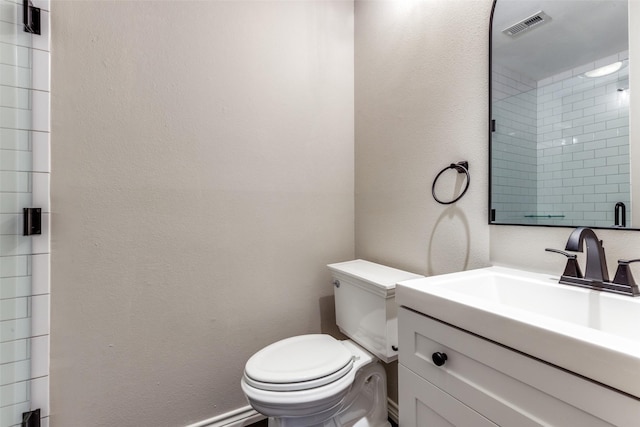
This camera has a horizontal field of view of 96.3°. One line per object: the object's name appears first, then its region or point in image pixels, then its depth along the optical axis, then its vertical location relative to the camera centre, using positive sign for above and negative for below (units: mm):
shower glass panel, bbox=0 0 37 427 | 980 +11
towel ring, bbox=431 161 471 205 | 1127 +179
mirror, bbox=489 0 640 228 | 812 +322
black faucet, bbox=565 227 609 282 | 748 -108
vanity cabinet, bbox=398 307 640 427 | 475 -352
